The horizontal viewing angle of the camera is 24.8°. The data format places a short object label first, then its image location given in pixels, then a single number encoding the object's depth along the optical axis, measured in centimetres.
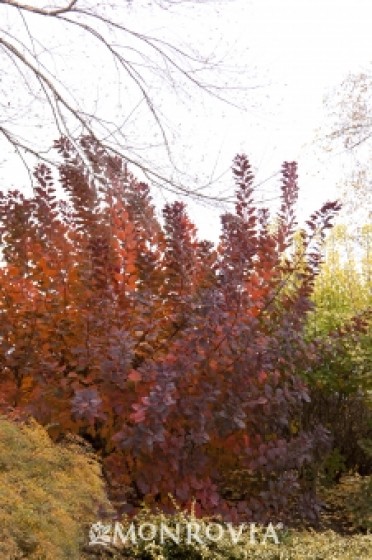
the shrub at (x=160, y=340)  516
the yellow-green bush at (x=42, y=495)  380
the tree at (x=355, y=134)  1477
